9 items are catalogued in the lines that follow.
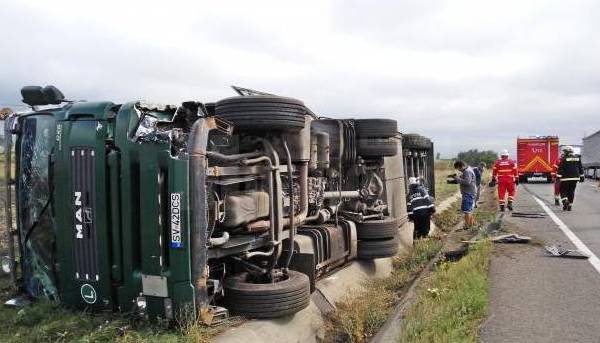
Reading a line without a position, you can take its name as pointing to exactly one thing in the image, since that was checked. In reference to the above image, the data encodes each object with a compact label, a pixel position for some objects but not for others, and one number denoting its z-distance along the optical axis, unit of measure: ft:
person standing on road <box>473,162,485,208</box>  55.65
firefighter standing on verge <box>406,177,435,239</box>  34.17
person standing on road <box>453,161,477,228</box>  38.88
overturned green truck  13.30
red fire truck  103.50
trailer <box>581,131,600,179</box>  134.31
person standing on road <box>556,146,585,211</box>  46.02
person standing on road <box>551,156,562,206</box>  50.83
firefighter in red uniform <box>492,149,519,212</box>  45.91
